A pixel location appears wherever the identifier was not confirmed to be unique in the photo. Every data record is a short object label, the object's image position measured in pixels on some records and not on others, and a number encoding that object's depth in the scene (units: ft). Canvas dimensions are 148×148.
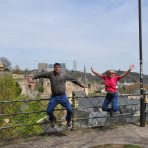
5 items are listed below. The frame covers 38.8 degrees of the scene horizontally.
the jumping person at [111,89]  20.02
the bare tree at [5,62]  199.77
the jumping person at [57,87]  18.10
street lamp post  20.99
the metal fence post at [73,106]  20.10
